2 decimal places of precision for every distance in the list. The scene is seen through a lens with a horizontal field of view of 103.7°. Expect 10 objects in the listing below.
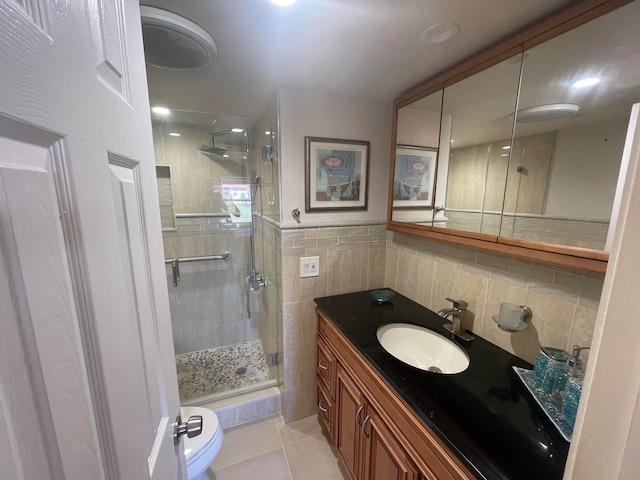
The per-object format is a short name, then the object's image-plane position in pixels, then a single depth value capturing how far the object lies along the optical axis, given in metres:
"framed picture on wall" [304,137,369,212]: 1.52
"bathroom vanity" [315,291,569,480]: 0.66
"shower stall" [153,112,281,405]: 1.99
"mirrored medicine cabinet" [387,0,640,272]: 0.73
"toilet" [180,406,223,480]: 1.16
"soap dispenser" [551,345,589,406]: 0.76
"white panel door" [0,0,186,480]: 0.24
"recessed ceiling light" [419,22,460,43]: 0.89
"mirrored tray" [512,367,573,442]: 0.71
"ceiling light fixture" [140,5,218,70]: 0.82
